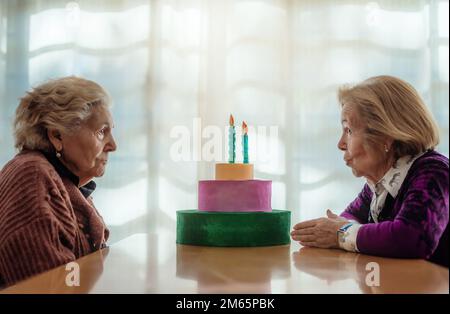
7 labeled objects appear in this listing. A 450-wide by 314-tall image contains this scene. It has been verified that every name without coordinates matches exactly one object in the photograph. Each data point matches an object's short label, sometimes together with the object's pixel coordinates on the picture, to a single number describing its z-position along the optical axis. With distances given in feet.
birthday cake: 4.34
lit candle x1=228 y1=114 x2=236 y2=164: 4.91
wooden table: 2.48
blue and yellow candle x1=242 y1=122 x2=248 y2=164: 4.97
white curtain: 10.09
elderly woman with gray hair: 3.88
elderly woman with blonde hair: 3.66
